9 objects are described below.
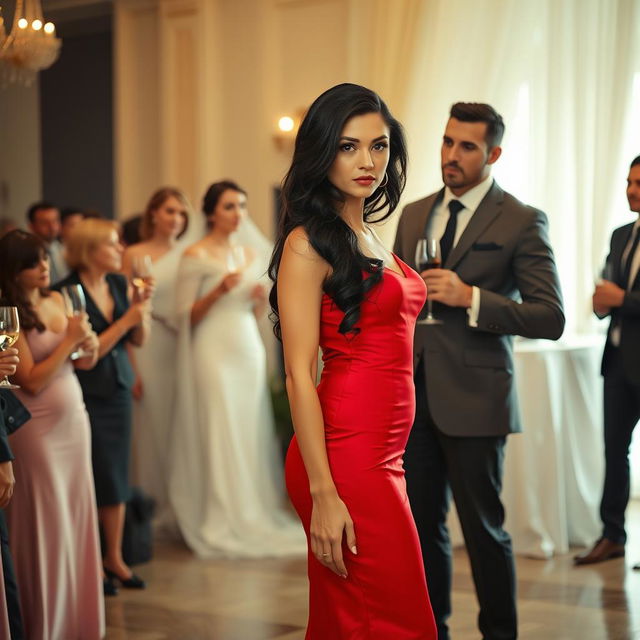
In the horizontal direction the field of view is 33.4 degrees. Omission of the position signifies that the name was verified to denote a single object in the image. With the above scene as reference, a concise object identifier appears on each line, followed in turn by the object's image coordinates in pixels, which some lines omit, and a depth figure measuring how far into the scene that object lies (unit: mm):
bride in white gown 5848
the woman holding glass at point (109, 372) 4711
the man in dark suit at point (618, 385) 5102
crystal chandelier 5477
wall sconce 8289
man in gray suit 3336
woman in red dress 2182
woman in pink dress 3668
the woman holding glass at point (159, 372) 6145
